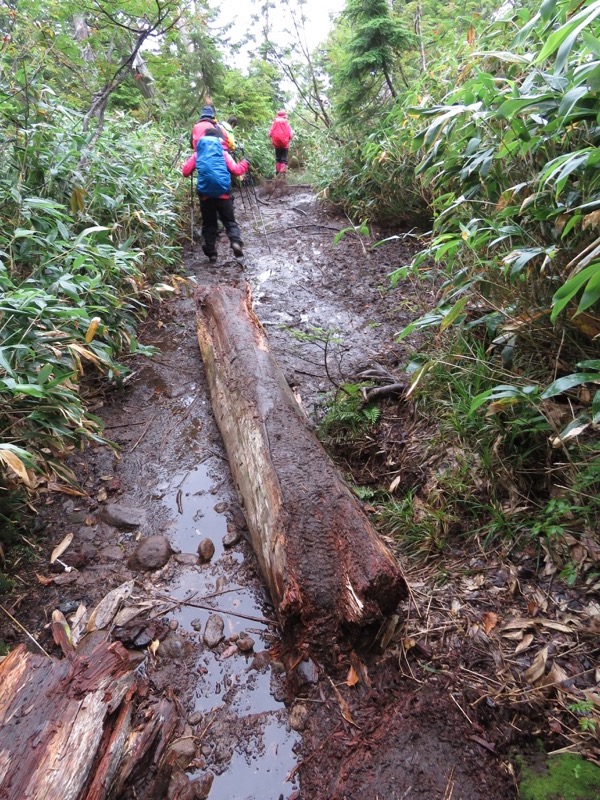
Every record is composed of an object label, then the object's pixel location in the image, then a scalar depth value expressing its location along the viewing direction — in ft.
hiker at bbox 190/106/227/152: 20.52
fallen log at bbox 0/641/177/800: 4.65
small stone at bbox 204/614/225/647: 7.23
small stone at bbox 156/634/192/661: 7.05
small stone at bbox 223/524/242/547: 9.04
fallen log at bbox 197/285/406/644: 6.35
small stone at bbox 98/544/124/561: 8.80
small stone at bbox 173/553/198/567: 8.71
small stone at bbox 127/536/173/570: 8.60
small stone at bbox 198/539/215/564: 8.74
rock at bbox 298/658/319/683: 6.22
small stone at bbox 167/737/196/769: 5.67
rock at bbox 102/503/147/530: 9.57
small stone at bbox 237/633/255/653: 7.09
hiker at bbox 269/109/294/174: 35.45
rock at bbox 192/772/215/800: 5.41
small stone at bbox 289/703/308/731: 5.99
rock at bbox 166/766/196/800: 5.32
